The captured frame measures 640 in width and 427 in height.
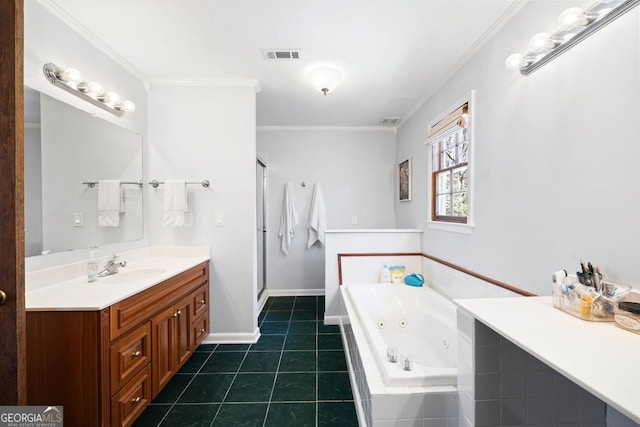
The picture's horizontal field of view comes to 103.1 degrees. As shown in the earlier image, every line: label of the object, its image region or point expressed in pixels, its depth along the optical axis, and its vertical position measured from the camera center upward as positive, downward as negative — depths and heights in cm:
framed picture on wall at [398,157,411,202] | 313 +40
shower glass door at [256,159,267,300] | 329 -18
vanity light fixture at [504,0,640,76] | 93 +75
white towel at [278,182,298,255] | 354 -9
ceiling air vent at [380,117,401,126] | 329 +121
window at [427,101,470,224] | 205 +41
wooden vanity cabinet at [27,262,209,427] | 118 -73
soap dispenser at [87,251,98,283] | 160 -37
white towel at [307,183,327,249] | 355 -9
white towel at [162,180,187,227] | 224 +9
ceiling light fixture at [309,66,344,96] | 209 +112
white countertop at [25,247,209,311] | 120 -43
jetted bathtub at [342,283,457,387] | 120 -83
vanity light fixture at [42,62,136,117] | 152 +83
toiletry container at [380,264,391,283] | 266 -67
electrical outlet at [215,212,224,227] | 237 -6
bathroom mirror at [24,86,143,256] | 141 +27
